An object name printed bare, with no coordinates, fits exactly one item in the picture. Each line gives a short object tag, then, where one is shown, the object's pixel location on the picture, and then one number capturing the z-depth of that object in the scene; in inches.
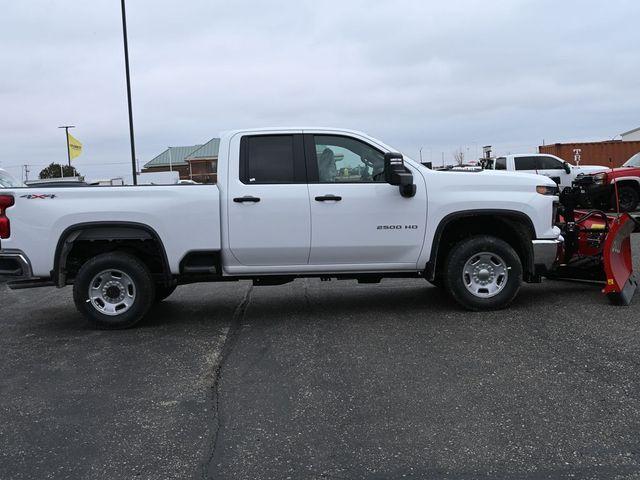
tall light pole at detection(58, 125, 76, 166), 1329.7
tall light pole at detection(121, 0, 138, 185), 732.0
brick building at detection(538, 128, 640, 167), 1058.7
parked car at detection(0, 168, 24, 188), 409.6
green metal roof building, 2144.4
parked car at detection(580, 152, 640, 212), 621.9
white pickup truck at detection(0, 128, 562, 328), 242.2
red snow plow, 264.1
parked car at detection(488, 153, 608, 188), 781.9
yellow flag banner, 1327.5
